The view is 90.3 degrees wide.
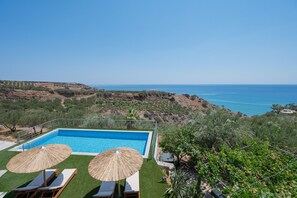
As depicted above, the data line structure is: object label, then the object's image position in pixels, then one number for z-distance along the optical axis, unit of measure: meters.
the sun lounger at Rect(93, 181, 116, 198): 5.23
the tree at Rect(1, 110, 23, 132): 14.65
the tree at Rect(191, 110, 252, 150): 8.89
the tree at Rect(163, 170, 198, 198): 5.63
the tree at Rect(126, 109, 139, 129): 15.25
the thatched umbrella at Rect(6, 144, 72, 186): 5.06
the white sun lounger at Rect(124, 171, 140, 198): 5.50
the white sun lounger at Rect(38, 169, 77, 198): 5.59
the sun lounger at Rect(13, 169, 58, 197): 5.48
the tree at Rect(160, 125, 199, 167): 8.97
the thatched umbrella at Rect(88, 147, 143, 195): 4.60
